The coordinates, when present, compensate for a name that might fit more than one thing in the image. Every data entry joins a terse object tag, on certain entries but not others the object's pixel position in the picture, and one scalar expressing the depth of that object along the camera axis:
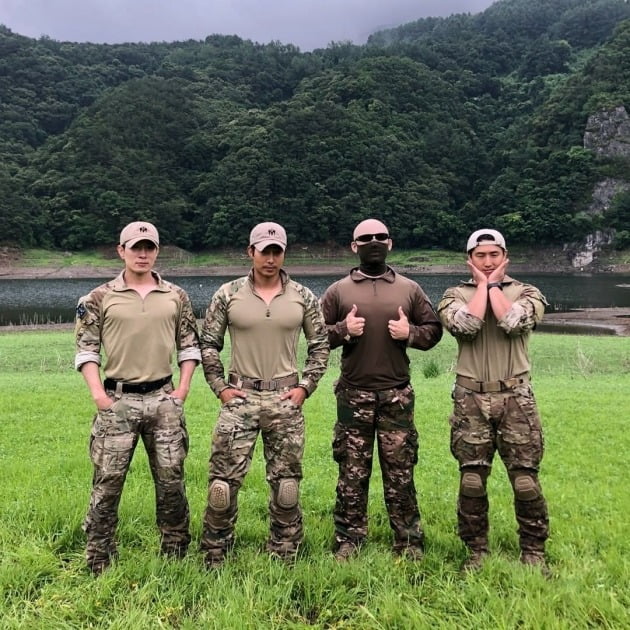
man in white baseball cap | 4.06
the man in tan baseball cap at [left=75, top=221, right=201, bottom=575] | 3.98
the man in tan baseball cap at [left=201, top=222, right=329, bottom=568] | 4.12
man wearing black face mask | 4.30
